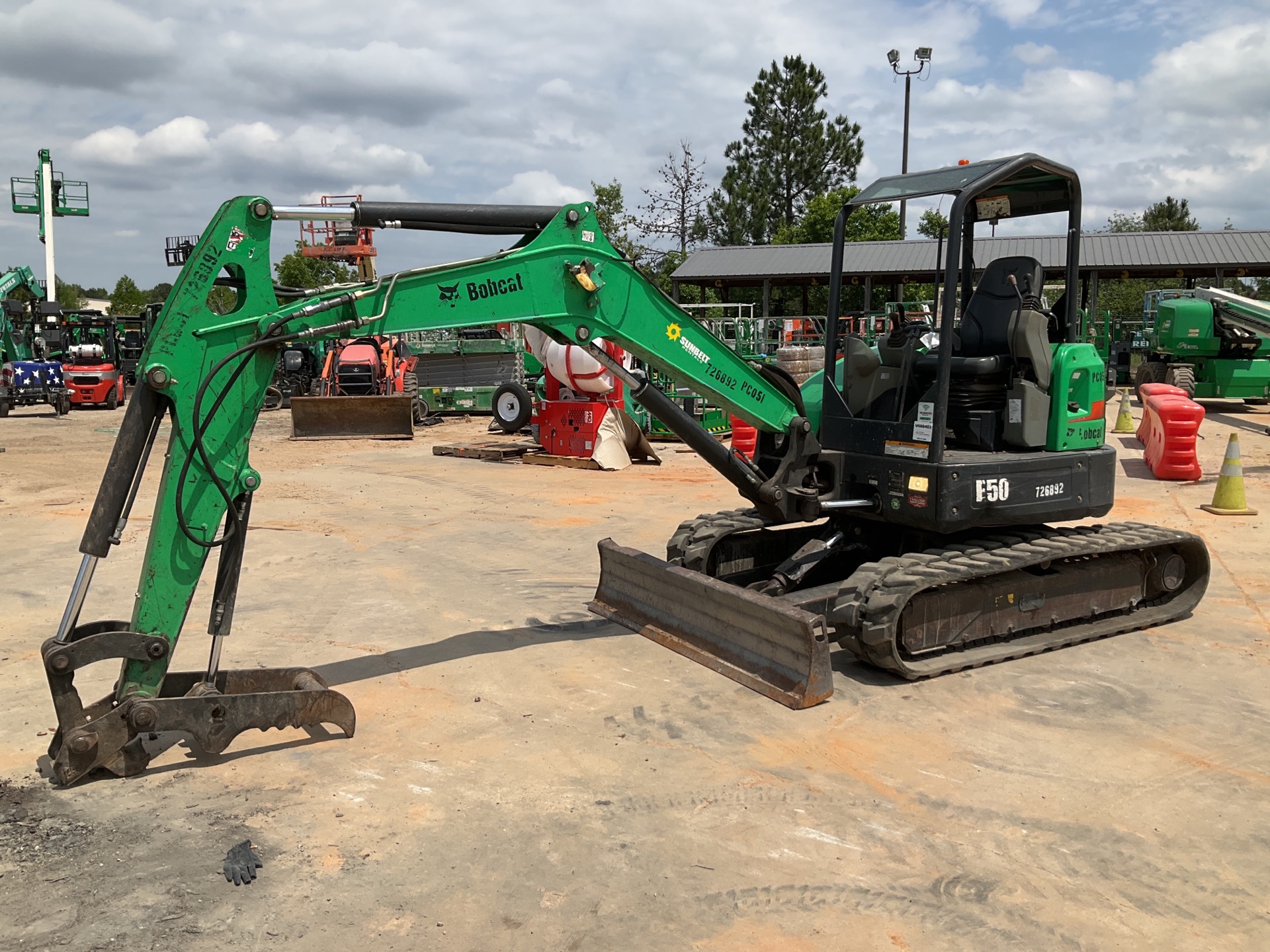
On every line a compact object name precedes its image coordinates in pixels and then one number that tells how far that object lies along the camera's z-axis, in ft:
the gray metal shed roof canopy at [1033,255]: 116.16
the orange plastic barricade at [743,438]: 50.80
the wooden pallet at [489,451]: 55.31
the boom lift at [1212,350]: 79.05
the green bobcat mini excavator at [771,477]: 16.03
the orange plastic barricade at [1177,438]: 46.37
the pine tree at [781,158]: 169.89
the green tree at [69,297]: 279.90
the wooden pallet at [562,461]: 51.72
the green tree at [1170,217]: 246.88
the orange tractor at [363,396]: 67.26
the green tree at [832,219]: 146.51
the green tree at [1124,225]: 255.50
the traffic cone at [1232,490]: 38.99
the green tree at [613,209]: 139.85
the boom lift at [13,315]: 87.81
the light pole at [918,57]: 120.88
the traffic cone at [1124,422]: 66.23
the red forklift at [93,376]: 90.63
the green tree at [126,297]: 234.38
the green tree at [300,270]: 174.37
